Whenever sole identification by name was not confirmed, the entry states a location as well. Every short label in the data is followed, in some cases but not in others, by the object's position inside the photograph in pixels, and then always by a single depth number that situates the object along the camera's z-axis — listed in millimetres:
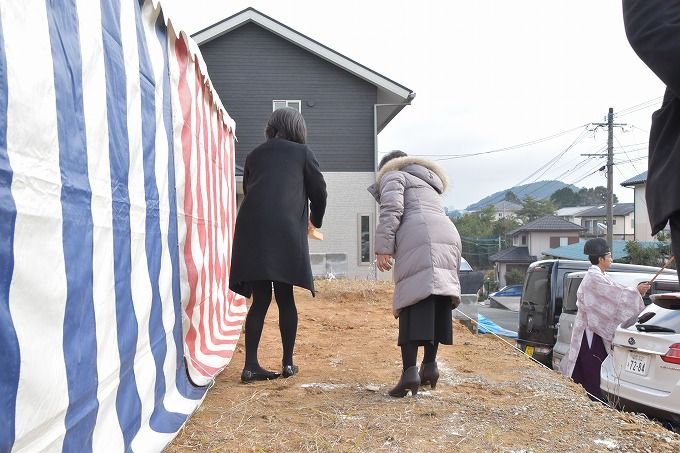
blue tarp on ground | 15377
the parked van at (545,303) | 8383
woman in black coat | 3988
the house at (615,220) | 70438
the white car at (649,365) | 4746
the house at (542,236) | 69062
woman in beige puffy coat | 3672
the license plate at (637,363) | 5043
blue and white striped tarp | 1626
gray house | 19172
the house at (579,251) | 39269
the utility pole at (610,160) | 29427
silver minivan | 6973
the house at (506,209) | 102756
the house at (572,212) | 89312
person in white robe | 6219
